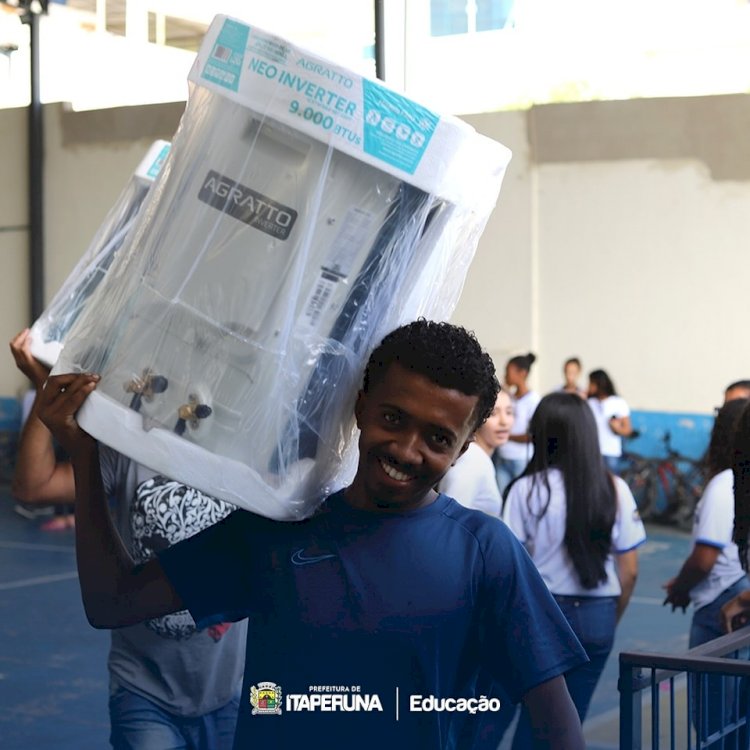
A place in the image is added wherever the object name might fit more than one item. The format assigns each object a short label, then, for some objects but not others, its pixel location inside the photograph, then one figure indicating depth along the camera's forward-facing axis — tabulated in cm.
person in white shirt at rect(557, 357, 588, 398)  1364
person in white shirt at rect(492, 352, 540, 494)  1243
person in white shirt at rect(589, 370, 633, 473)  1256
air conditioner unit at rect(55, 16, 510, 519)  201
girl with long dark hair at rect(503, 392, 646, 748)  452
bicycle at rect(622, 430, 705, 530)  1345
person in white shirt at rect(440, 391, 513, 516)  477
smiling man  203
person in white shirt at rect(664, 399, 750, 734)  470
